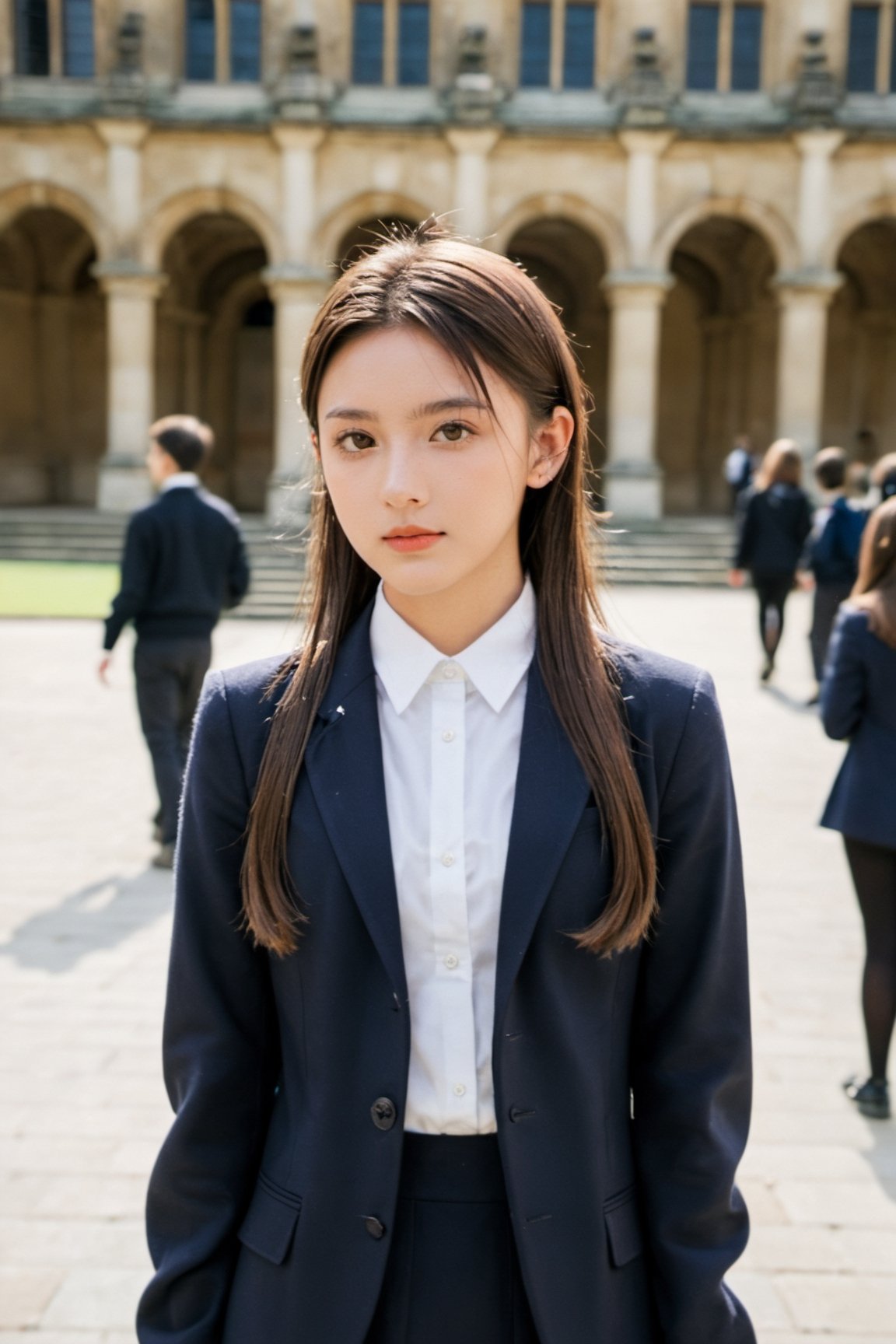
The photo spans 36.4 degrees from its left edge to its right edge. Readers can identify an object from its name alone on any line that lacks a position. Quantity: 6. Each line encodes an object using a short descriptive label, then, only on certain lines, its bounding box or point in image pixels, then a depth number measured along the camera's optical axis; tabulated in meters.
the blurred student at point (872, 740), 4.45
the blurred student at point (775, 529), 12.06
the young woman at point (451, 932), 1.66
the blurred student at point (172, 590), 6.91
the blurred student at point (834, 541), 10.41
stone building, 23.25
